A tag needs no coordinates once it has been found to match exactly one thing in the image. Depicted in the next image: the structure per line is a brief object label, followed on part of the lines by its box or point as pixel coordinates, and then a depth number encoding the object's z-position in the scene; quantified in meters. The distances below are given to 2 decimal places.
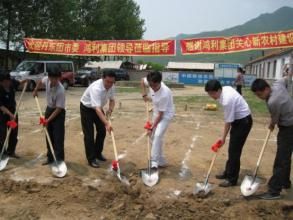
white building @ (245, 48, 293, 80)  31.68
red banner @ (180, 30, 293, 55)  15.95
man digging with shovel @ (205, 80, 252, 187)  5.86
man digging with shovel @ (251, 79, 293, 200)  5.51
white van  22.77
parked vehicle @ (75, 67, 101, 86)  31.72
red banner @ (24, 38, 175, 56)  18.41
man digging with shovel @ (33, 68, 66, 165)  6.70
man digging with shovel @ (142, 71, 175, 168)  6.59
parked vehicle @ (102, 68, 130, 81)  47.19
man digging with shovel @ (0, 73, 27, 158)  7.00
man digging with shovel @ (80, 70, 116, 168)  6.60
